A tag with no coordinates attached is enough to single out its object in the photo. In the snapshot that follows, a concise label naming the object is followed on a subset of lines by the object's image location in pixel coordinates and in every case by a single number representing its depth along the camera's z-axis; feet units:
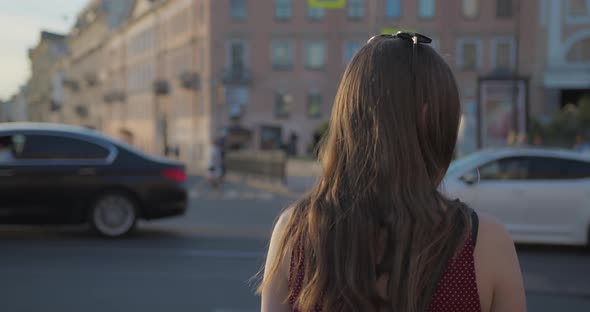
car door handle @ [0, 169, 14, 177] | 33.22
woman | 5.18
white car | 31.65
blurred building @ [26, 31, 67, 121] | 350.84
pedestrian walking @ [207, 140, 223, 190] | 75.46
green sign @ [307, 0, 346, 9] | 58.95
